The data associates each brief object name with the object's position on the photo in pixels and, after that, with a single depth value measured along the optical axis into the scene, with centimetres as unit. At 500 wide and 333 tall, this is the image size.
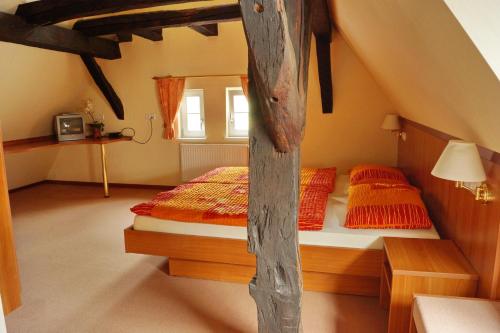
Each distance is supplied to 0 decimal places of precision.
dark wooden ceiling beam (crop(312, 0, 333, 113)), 338
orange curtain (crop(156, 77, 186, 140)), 482
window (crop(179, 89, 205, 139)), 502
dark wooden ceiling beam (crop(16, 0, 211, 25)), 276
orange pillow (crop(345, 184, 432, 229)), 226
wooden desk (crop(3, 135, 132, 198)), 435
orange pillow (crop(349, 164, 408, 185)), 307
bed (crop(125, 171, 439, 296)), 226
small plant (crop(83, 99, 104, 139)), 509
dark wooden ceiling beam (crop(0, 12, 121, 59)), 317
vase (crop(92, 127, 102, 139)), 509
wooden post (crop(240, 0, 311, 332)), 127
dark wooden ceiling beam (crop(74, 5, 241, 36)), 341
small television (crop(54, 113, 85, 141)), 482
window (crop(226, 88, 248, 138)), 482
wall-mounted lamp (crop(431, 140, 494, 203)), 152
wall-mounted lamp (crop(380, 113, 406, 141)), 375
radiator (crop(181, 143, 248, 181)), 483
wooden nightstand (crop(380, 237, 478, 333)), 169
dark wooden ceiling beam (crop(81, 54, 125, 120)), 476
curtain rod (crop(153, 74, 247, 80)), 472
